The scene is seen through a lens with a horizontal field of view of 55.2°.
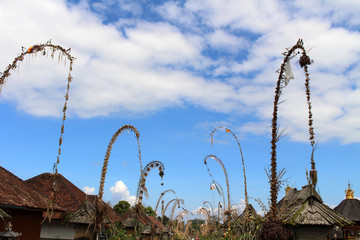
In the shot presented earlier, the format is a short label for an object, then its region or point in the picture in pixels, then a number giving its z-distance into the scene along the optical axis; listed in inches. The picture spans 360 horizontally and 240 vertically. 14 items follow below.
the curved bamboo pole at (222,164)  827.4
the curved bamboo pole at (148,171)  694.8
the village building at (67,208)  754.2
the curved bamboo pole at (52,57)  385.7
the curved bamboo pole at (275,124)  388.2
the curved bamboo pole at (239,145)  663.2
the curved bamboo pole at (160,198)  1012.4
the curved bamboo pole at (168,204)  1023.4
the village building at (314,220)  573.4
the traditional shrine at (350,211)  982.4
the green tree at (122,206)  2140.1
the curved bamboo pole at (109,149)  558.4
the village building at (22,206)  639.8
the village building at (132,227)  1306.6
